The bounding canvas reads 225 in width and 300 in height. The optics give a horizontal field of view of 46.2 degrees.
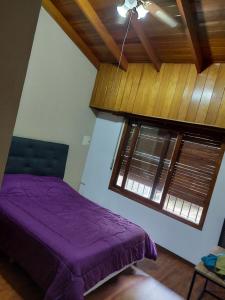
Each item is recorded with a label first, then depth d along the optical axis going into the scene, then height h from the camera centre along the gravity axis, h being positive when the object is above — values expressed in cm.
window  348 -24
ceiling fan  237 +125
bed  211 -99
